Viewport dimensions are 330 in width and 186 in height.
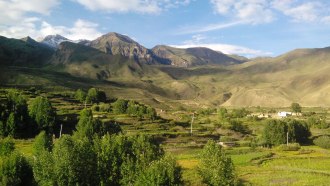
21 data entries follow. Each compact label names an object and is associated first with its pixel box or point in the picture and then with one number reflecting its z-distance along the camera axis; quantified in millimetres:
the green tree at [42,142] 66500
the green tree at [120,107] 144125
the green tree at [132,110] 141400
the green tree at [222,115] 168738
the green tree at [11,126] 93000
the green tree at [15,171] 44962
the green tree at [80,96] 171250
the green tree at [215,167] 43875
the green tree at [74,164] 43719
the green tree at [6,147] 57431
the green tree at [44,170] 43719
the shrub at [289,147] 100500
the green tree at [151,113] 136988
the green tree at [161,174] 38188
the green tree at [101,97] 181325
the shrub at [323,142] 110562
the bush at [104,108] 143750
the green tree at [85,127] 86844
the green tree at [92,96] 172875
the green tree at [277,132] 115812
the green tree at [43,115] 101125
